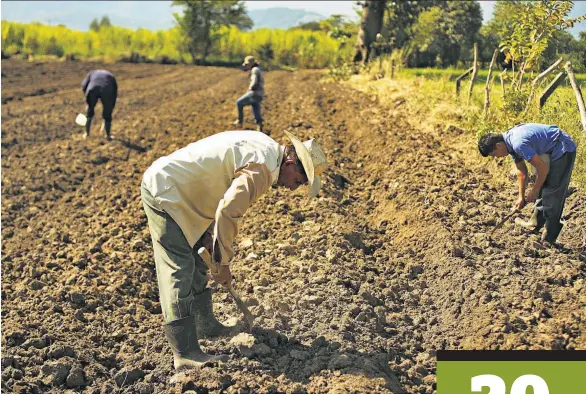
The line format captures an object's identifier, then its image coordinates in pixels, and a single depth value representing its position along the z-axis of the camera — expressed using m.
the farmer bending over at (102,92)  10.96
